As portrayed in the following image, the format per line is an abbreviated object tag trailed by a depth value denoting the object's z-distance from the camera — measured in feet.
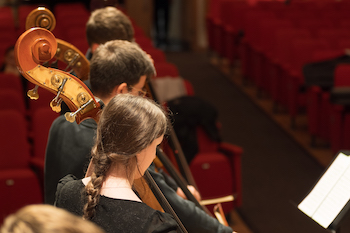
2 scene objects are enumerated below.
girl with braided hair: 12.17
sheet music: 14.47
